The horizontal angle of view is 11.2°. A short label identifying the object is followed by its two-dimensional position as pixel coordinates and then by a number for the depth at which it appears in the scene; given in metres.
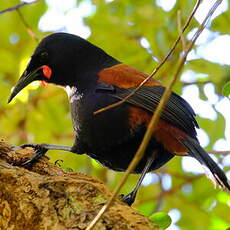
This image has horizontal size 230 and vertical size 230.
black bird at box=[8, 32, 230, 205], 7.54
